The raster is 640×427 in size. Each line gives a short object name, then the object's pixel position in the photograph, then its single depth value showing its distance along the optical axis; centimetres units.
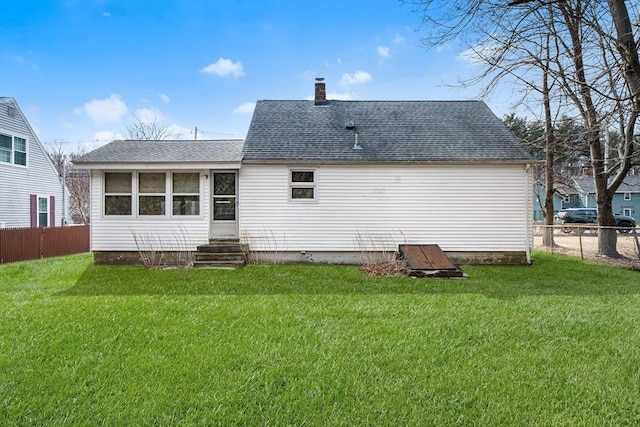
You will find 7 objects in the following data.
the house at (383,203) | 1016
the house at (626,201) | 3809
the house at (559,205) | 3926
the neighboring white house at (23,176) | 1500
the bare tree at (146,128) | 3008
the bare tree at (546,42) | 616
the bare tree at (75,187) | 2939
